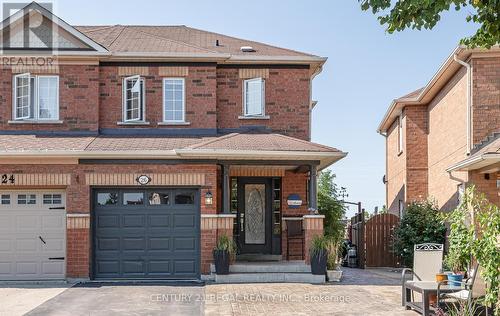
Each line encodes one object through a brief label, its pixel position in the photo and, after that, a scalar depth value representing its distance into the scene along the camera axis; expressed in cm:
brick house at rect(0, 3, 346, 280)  1739
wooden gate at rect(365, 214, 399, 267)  2225
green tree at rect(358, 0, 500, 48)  807
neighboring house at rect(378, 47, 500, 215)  1647
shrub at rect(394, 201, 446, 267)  2008
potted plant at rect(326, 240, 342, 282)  1705
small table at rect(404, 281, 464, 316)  1108
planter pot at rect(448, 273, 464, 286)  1129
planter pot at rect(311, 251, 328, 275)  1681
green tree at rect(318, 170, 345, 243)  2406
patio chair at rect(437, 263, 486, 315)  1024
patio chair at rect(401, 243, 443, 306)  1245
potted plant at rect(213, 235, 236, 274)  1673
